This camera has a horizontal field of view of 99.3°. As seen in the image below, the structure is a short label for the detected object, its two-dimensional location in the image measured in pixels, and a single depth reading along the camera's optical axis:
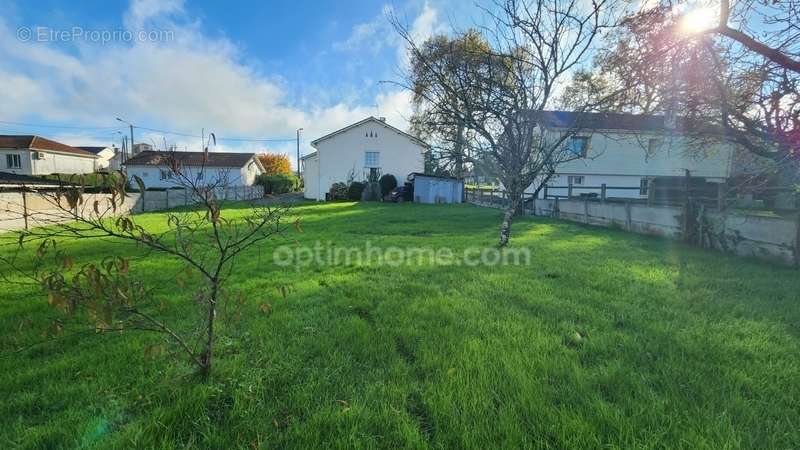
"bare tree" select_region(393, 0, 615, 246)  6.82
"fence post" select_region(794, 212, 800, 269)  5.43
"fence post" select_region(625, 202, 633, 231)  9.75
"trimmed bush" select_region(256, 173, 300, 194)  32.22
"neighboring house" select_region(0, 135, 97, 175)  30.16
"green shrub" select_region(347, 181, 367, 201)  23.91
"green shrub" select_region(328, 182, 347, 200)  24.53
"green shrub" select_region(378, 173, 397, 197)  24.16
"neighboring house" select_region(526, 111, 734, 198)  21.56
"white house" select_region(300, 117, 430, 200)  25.59
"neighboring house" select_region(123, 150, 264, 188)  31.64
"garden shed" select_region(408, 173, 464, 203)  22.94
